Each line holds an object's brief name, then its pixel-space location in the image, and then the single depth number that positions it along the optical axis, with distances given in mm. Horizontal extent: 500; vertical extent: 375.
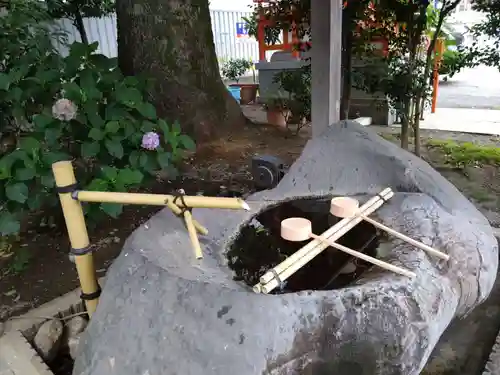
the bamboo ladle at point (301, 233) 1293
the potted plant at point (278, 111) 5405
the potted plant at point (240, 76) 8508
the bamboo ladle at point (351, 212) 1415
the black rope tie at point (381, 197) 1746
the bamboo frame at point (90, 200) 1296
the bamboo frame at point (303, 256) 1204
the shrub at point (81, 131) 1998
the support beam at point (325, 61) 3057
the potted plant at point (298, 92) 4934
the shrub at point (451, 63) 4145
